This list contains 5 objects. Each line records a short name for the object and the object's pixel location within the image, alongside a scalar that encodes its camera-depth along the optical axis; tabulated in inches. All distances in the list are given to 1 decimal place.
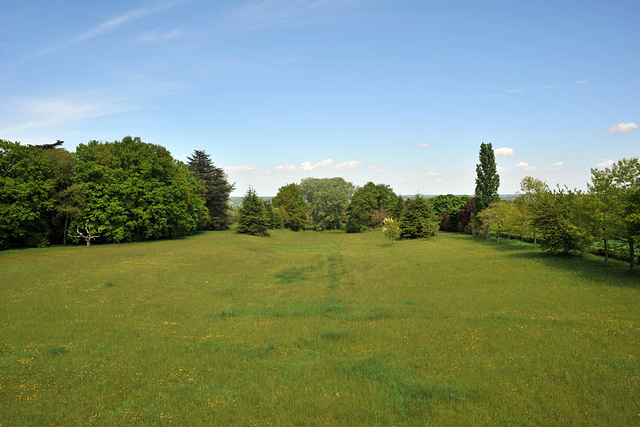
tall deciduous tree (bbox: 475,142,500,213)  2829.7
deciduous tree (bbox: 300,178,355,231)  4402.1
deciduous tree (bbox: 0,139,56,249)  1670.0
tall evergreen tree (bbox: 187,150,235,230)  3400.6
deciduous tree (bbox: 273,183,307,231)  4311.0
